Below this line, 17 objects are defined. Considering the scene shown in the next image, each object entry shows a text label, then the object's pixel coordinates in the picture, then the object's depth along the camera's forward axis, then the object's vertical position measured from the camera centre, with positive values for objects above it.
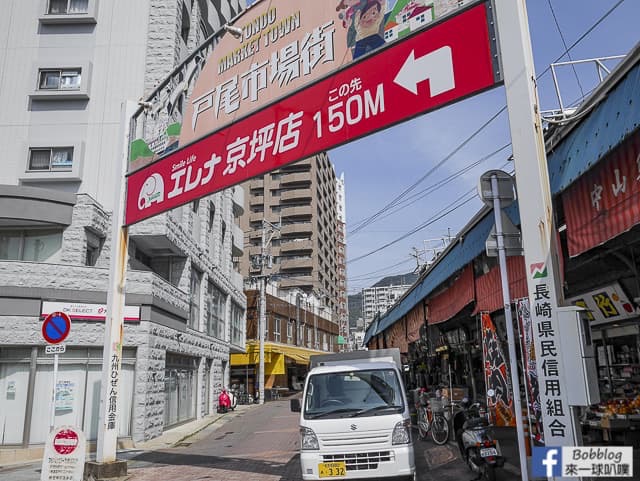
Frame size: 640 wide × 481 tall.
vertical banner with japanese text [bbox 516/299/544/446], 7.12 -0.08
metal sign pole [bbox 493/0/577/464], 5.14 +1.56
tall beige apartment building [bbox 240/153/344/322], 73.96 +20.31
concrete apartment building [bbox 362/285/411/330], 137.77 +17.38
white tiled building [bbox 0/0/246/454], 14.27 +4.33
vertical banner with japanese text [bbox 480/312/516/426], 10.02 -0.52
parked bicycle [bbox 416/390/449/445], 12.31 -1.54
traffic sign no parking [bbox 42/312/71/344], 8.84 +0.63
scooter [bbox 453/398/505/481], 7.79 -1.40
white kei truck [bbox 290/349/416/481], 7.43 -1.05
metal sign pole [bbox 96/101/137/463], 10.41 +0.95
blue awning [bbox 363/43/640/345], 5.00 +2.46
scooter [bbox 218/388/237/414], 26.21 -2.06
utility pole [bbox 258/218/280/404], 34.28 +2.00
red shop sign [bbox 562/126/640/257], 5.45 +1.81
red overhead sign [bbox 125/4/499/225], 6.46 +3.73
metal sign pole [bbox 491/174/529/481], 5.61 +0.46
